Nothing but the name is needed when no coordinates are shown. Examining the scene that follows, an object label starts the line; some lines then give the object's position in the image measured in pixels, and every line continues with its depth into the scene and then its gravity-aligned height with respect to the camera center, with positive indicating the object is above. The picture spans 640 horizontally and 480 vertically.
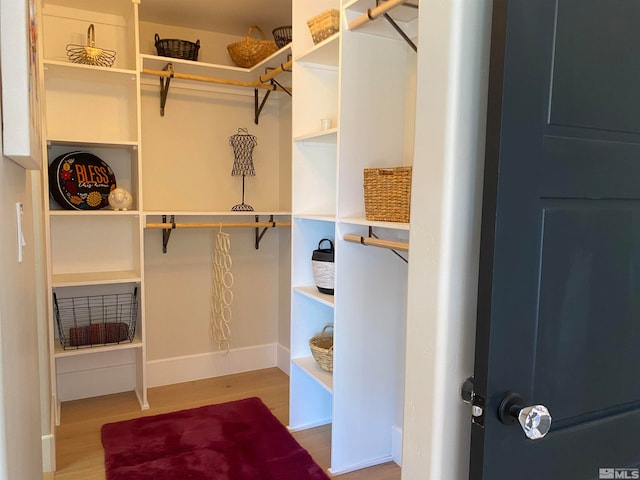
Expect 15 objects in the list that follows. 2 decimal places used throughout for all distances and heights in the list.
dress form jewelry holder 3.42 +0.23
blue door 0.94 -0.08
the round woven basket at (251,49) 3.14 +0.86
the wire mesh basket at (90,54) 2.78 +0.73
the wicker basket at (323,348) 2.43 -0.81
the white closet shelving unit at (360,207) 2.23 -0.09
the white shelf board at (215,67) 2.95 +0.75
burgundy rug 2.30 -1.31
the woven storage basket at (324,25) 2.29 +0.76
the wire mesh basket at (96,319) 2.92 -0.84
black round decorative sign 2.83 +0.01
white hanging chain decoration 3.46 -0.78
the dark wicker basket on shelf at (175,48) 3.01 +0.83
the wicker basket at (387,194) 1.94 -0.02
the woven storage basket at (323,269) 2.46 -0.40
